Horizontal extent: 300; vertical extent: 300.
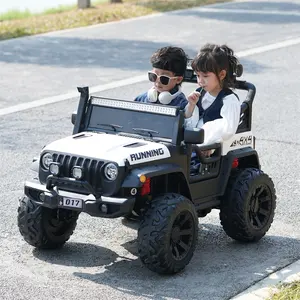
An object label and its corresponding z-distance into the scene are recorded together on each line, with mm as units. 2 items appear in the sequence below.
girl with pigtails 13481
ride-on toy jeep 12203
